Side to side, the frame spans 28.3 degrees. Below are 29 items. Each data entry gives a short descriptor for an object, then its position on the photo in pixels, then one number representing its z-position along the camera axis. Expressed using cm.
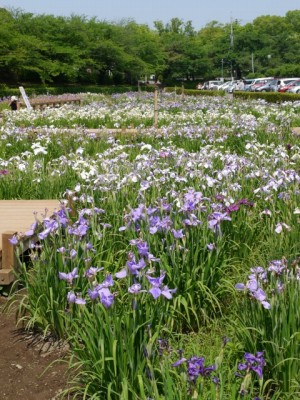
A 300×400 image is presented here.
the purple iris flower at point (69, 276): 263
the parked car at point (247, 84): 4680
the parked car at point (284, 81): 4124
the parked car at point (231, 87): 4758
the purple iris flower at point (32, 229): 316
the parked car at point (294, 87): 3494
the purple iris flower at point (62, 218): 321
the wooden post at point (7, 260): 377
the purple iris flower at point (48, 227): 308
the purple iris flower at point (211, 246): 307
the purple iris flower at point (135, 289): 228
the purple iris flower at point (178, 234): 292
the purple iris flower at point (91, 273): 250
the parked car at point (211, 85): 5428
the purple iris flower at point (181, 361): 188
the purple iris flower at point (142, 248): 252
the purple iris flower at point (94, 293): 228
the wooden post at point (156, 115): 1116
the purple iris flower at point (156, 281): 224
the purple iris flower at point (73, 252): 297
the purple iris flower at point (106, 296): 226
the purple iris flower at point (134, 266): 239
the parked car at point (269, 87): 4173
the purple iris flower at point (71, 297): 255
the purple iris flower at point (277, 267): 253
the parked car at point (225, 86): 4968
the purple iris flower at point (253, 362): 192
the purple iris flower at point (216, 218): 316
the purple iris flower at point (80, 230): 303
